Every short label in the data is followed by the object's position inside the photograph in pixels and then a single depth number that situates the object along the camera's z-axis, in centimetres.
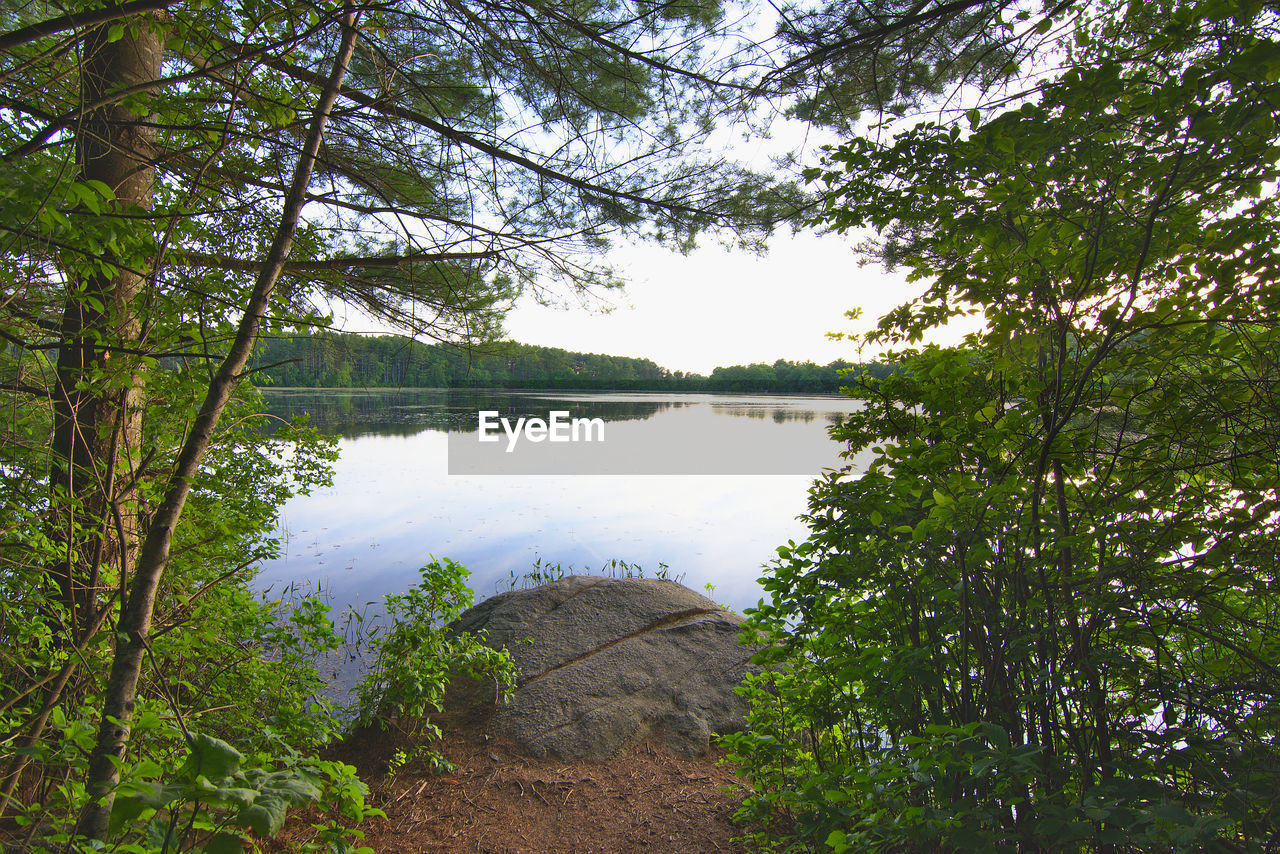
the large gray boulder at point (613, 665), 390
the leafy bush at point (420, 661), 346
